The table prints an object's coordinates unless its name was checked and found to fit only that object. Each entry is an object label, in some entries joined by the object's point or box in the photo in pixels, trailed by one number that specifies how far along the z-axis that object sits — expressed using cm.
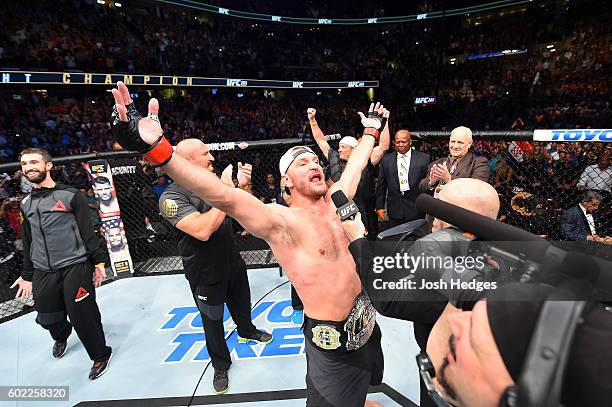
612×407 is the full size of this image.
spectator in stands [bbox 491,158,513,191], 572
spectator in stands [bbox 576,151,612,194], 427
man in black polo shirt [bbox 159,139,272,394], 218
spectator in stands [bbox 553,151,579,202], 516
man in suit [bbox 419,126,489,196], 285
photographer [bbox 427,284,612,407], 47
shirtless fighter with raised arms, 163
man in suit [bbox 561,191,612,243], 359
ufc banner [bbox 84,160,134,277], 386
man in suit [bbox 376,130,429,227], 358
